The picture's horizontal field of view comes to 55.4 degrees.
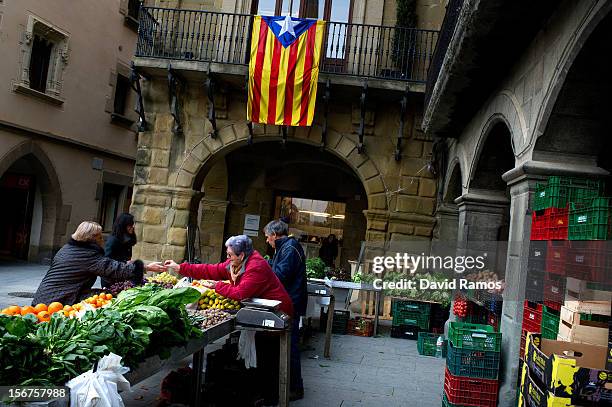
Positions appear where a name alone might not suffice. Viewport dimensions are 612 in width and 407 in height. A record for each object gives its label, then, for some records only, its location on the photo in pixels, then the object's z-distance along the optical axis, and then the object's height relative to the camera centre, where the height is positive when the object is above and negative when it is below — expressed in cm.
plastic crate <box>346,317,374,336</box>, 975 -154
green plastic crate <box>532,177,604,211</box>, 498 +57
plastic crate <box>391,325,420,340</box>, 970 -152
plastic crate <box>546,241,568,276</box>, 470 -2
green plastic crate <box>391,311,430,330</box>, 971 -131
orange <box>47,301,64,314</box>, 401 -73
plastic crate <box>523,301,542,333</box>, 512 -58
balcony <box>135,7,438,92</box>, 1146 +369
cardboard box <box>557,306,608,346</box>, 410 -51
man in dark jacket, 609 -38
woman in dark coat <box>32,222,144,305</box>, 503 -53
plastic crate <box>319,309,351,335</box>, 983 -149
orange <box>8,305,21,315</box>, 380 -72
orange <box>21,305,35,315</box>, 389 -73
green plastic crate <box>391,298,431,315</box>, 970 -109
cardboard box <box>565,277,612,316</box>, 418 -30
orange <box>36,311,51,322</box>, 363 -72
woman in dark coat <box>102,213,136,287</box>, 678 -32
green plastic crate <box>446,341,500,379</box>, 543 -109
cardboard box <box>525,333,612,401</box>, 335 -71
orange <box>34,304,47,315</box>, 401 -73
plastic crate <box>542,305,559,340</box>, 471 -56
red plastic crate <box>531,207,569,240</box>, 471 +26
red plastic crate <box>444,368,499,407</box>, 540 -135
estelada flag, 1116 +314
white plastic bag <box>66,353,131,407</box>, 252 -79
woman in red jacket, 515 -49
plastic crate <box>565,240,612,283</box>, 414 -2
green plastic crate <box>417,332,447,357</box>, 857 -151
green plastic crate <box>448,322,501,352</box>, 551 -88
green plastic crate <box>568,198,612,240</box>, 412 +27
